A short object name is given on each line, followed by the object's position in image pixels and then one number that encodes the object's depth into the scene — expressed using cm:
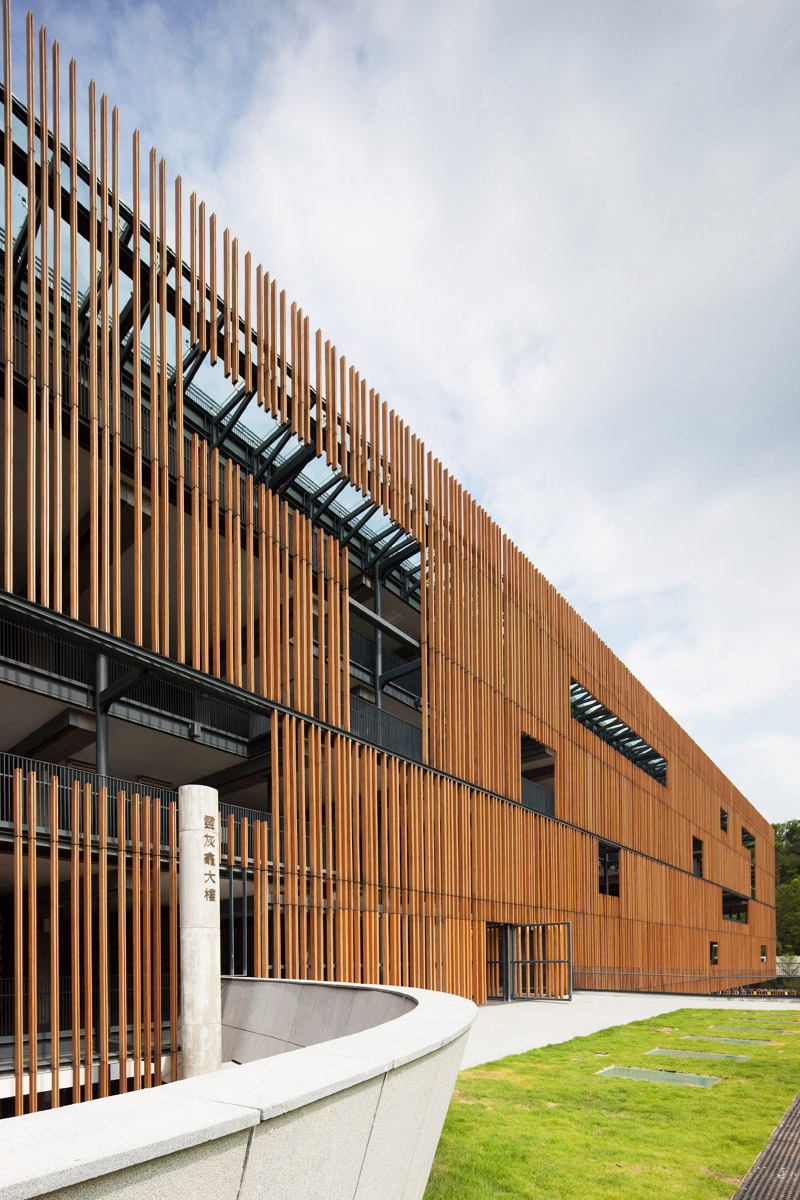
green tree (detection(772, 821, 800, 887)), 9700
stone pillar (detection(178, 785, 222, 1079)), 1229
